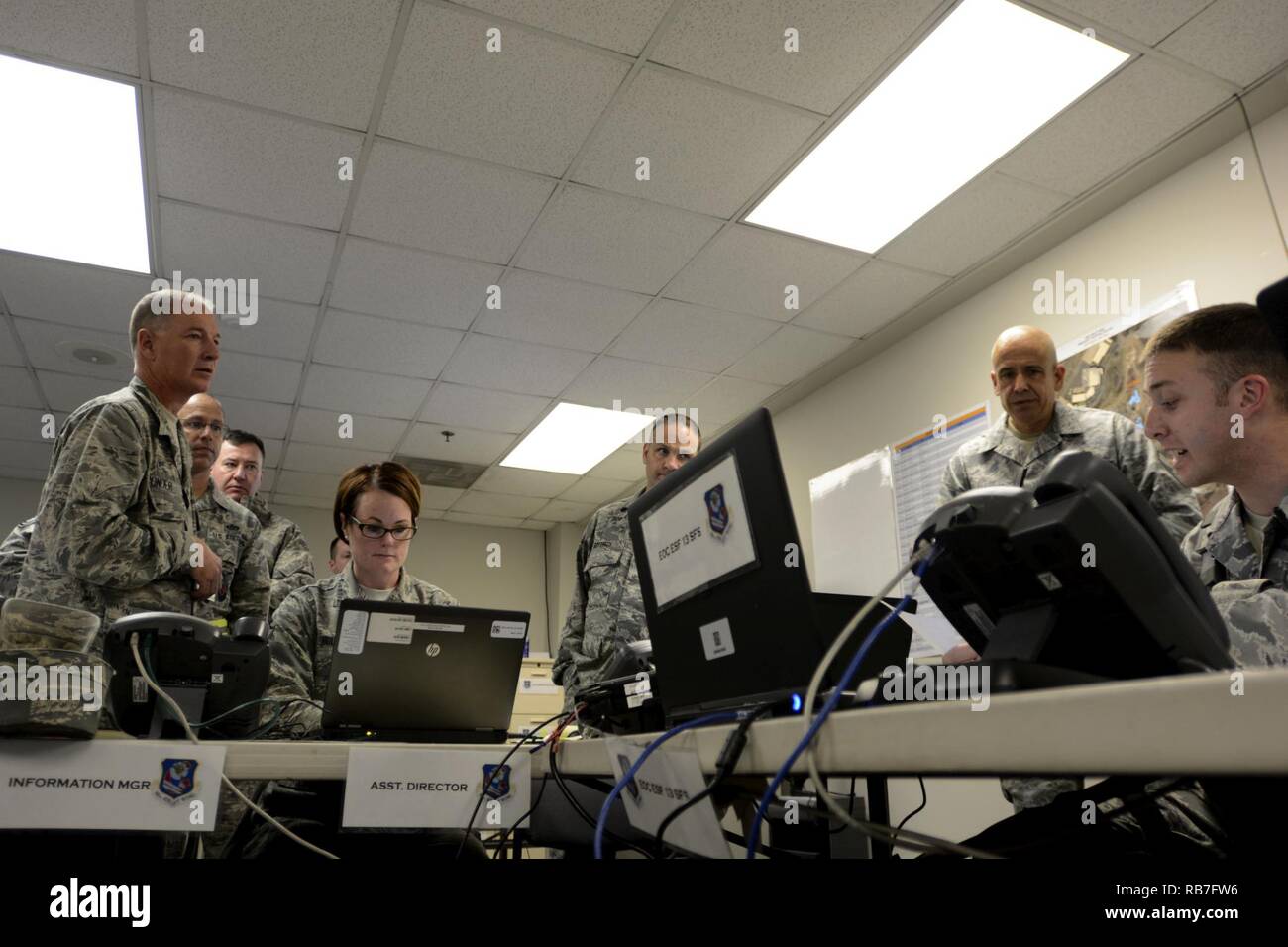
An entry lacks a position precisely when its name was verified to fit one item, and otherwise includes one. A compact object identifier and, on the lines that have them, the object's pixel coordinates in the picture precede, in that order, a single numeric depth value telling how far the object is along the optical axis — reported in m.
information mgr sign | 0.88
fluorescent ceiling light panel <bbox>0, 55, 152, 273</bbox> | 2.37
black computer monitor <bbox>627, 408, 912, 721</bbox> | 0.74
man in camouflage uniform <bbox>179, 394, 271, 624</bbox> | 2.21
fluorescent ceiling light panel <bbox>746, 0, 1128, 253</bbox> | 2.22
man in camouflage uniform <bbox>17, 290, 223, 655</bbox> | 1.62
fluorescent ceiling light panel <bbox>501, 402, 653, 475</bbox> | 4.64
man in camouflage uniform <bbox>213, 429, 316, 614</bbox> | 3.05
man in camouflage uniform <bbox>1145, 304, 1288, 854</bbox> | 1.43
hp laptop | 1.26
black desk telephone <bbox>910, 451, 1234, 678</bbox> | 0.60
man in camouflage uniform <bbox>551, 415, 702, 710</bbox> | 2.53
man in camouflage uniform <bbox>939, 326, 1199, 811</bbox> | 2.32
